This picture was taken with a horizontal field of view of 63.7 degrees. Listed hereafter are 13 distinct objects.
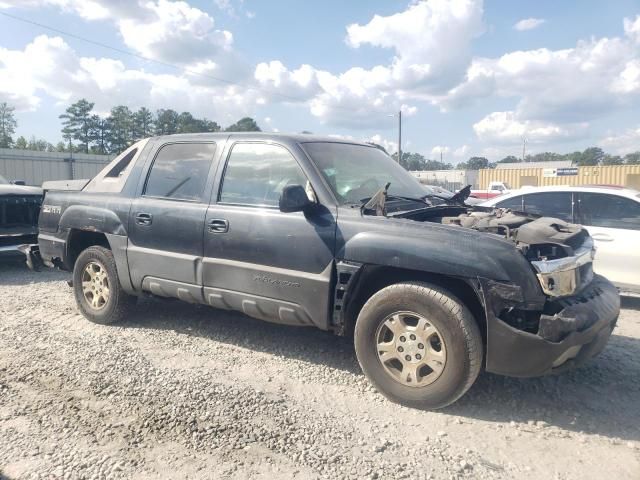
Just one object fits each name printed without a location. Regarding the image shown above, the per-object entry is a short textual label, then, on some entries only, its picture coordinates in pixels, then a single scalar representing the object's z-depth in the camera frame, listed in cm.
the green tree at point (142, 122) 7329
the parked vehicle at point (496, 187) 2141
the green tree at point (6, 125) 7230
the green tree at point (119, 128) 7388
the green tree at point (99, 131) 7444
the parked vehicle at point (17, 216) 746
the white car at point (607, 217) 602
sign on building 3900
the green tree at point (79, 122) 7362
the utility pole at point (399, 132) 4059
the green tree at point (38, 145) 6678
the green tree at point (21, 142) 6688
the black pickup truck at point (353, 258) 319
